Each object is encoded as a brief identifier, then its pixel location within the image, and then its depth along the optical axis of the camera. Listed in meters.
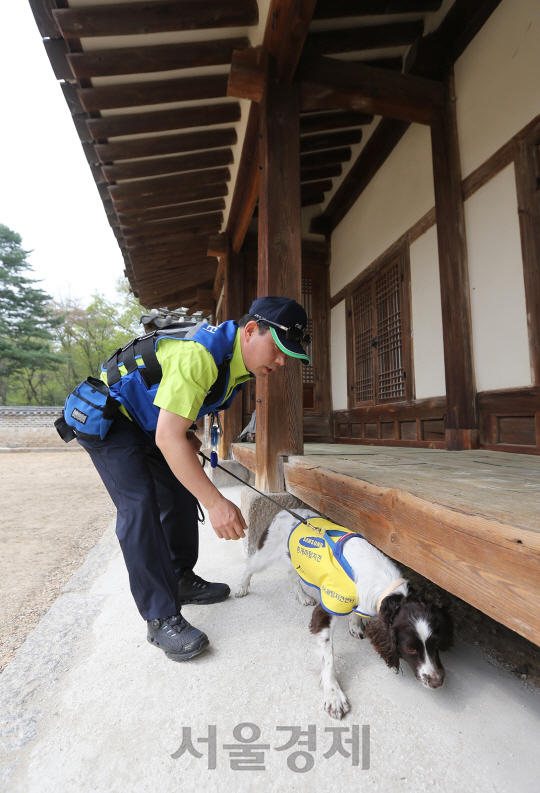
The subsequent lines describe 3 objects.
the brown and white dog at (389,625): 1.53
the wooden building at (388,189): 1.92
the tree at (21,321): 26.02
